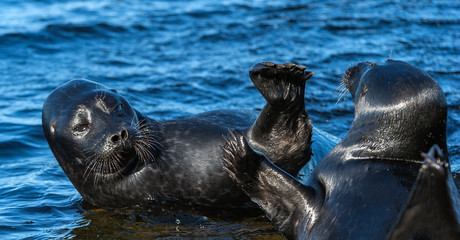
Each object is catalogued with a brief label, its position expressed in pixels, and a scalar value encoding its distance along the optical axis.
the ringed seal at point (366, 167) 8.73
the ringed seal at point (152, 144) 11.83
